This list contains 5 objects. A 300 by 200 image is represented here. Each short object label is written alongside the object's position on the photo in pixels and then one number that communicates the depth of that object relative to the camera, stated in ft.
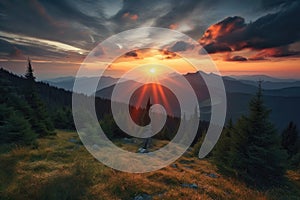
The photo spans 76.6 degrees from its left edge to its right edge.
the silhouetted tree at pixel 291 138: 134.64
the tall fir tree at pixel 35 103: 83.61
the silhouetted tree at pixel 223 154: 57.77
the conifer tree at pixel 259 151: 51.01
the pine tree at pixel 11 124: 63.52
